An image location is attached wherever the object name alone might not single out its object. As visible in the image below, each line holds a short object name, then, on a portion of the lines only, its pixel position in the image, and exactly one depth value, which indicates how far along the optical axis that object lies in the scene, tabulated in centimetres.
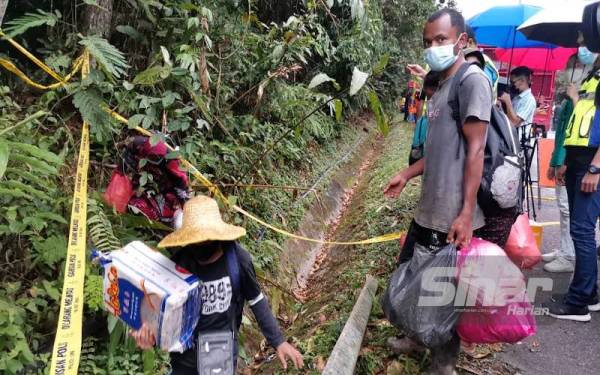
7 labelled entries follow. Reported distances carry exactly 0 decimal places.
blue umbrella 715
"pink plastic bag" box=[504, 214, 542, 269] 275
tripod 551
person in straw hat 196
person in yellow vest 322
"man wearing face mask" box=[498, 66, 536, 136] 550
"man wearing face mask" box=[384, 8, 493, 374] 239
